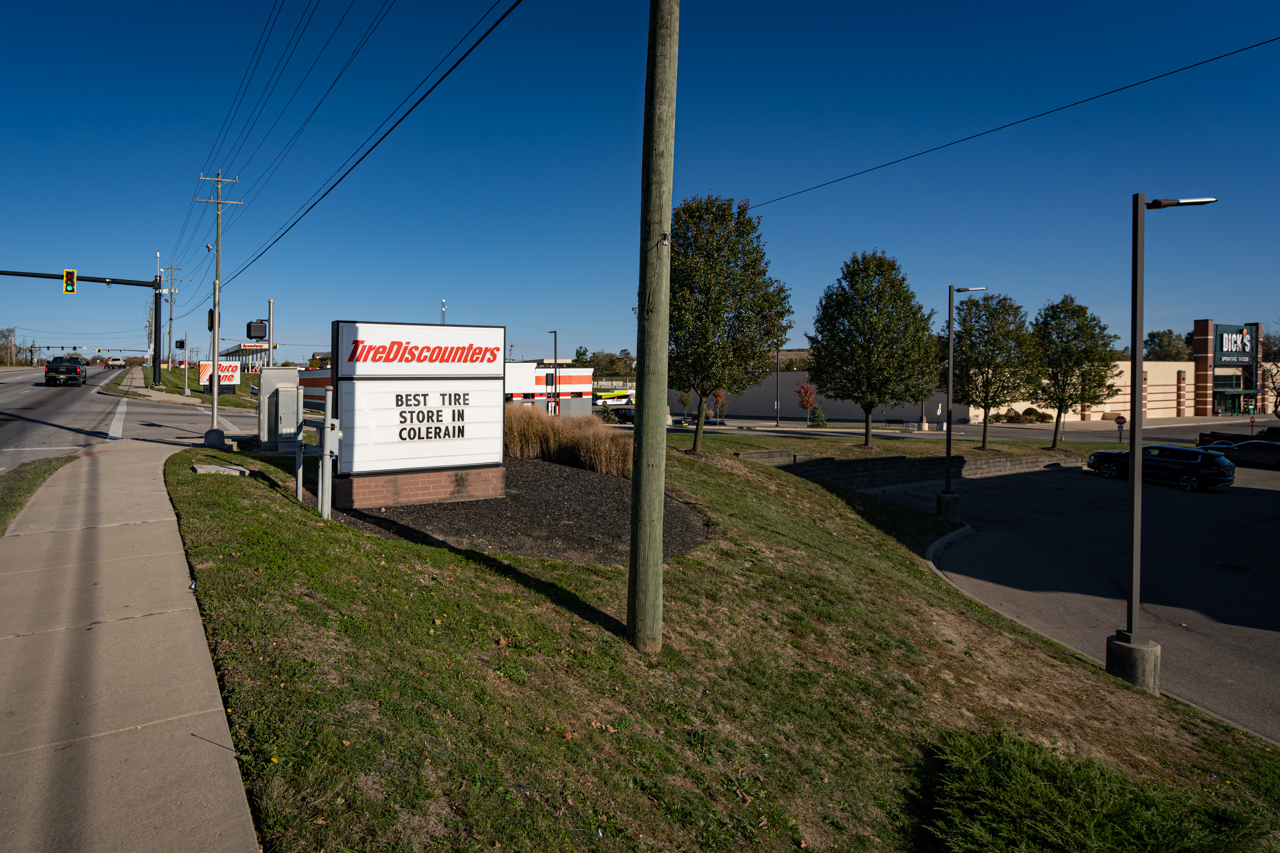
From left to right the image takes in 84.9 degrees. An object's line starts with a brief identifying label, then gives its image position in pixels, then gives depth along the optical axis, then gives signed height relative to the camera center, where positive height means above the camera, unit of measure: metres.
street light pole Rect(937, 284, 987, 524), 22.11 -2.80
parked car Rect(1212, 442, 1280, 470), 36.22 -1.59
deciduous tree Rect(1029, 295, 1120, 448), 37.31 +3.40
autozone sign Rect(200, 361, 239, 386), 43.69 +1.80
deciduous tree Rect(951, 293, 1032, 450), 34.81 +3.39
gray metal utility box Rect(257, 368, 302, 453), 15.22 -0.15
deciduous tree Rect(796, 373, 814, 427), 64.12 +1.71
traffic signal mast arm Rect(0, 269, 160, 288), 25.46 +4.35
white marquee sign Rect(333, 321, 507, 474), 11.36 +0.18
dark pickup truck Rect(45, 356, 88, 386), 46.59 +1.76
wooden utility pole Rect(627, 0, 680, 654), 6.76 +0.82
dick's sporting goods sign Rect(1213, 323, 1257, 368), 75.38 +8.34
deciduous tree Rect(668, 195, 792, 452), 20.94 +3.49
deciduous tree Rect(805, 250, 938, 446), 29.84 +3.42
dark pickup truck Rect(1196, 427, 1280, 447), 39.89 -0.84
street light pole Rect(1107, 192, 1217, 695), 9.77 -1.79
